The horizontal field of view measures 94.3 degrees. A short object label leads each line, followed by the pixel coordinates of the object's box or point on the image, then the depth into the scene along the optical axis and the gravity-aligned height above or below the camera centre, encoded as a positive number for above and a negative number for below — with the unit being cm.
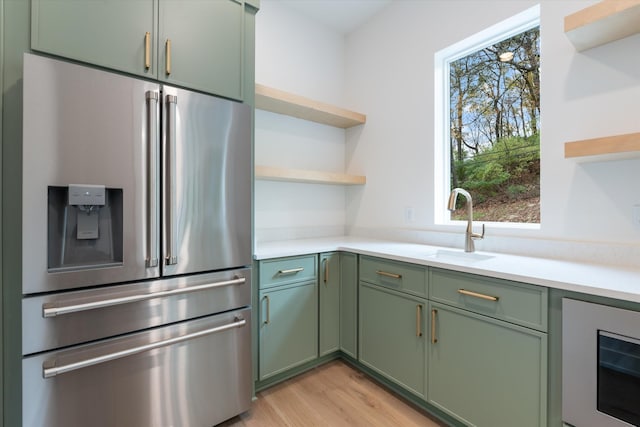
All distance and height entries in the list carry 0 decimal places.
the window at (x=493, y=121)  191 +66
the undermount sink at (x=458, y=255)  184 -27
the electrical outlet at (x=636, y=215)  143 +0
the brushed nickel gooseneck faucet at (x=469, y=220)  190 -4
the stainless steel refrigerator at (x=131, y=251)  113 -18
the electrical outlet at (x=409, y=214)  243 -1
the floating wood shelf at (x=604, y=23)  125 +86
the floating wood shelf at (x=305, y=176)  216 +29
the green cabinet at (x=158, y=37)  121 +80
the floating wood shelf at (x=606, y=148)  123 +29
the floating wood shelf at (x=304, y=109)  219 +86
